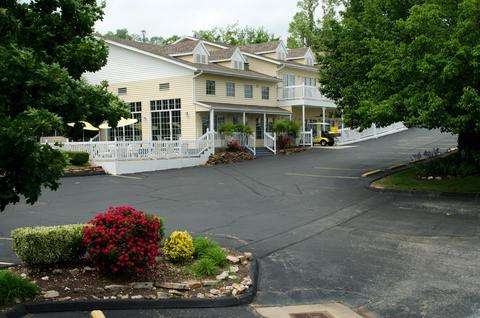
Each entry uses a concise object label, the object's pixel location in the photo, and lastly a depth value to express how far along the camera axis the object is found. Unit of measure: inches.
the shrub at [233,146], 1220.5
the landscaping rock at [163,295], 254.1
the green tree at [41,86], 195.0
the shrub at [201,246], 318.3
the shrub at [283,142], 1368.1
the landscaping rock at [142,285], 263.1
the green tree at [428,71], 538.3
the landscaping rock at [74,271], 276.7
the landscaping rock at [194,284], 269.8
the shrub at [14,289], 234.5
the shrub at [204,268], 287.7
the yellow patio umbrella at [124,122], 1080.2
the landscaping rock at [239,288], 268.2
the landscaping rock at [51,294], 245.2
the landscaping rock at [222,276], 283.2
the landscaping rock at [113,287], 257.2
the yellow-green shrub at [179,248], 303.1
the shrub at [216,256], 304.5
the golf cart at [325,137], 1528.1
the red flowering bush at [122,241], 256.7
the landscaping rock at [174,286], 264.8
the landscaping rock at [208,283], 274.2
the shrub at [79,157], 926.4
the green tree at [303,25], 2647.6
